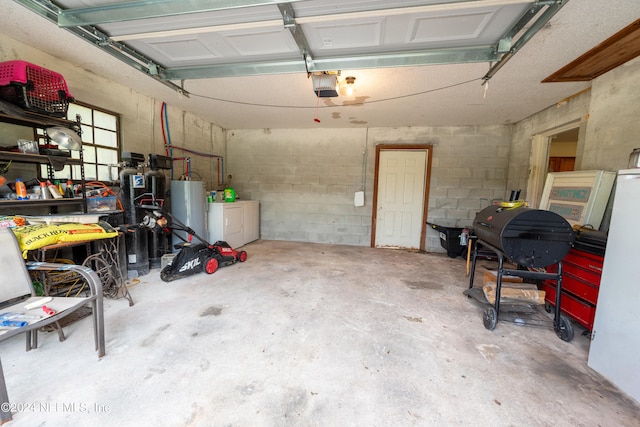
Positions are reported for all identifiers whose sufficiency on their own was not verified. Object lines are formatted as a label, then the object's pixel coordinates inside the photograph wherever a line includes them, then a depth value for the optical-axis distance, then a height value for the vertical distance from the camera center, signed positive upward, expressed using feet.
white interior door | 15.57 -0.44
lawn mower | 9.61 -3.08
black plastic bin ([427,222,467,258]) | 13.90 -2.90
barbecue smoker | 6.27 -1.31
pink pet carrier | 6.18 +2.36
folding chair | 4.26 -2.41
